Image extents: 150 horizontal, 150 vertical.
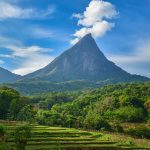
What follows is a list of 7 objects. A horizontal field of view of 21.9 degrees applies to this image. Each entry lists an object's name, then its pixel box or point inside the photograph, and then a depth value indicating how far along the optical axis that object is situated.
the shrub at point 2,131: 58.51
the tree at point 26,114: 98.69
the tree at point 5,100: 103.50
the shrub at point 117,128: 93.69
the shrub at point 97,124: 95.69
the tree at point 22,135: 44.40
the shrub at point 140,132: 90.19
